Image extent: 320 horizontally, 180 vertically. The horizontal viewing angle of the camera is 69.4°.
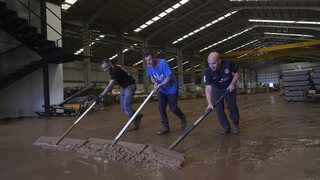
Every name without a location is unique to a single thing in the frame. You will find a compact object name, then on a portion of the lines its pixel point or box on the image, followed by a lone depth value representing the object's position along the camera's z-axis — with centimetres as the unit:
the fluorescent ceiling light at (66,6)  1550
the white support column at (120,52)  2017
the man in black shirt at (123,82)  484
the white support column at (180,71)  2773
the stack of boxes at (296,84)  1076
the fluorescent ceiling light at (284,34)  2778
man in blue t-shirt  436
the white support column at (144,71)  2201
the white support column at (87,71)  1821
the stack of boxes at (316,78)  1033
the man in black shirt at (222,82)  395
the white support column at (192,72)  2999
